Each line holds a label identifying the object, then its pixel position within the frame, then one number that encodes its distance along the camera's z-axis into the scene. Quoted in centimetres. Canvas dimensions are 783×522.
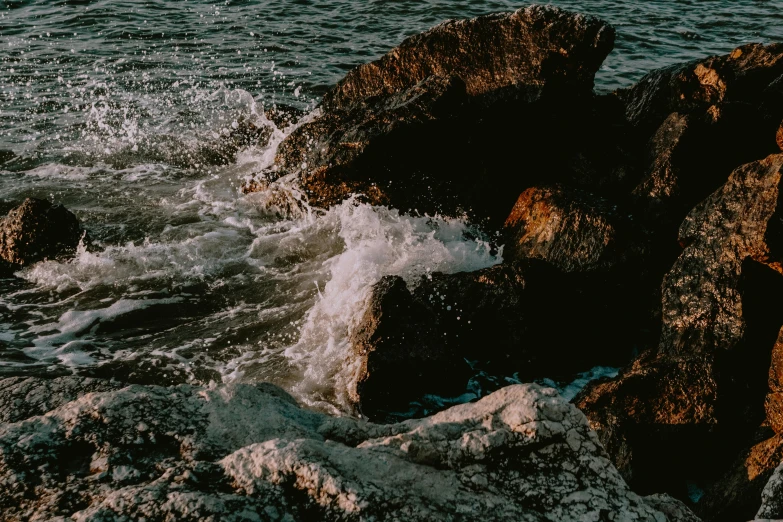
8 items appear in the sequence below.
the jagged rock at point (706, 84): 972
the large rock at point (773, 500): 337
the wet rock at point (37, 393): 366
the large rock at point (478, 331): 630
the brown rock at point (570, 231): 738
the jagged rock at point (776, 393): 527
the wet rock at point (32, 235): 865
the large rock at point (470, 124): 887
